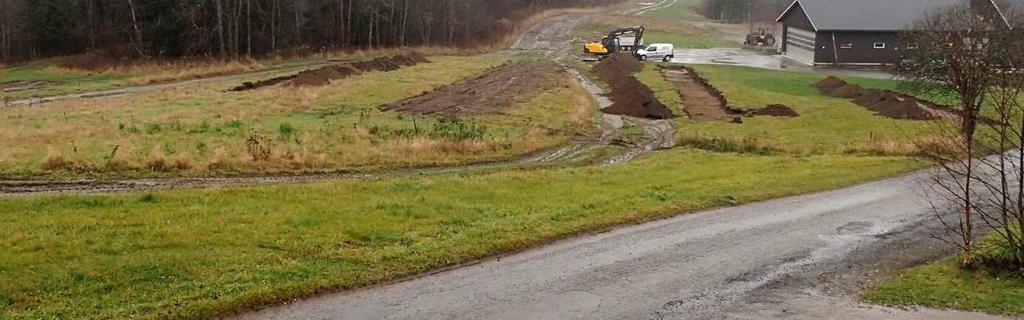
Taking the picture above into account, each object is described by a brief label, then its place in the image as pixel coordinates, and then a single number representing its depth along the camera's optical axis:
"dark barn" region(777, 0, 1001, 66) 71.31
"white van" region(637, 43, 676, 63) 73.25
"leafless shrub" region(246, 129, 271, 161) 21.66
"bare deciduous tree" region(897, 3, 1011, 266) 13.03
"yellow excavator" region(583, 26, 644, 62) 75.69
